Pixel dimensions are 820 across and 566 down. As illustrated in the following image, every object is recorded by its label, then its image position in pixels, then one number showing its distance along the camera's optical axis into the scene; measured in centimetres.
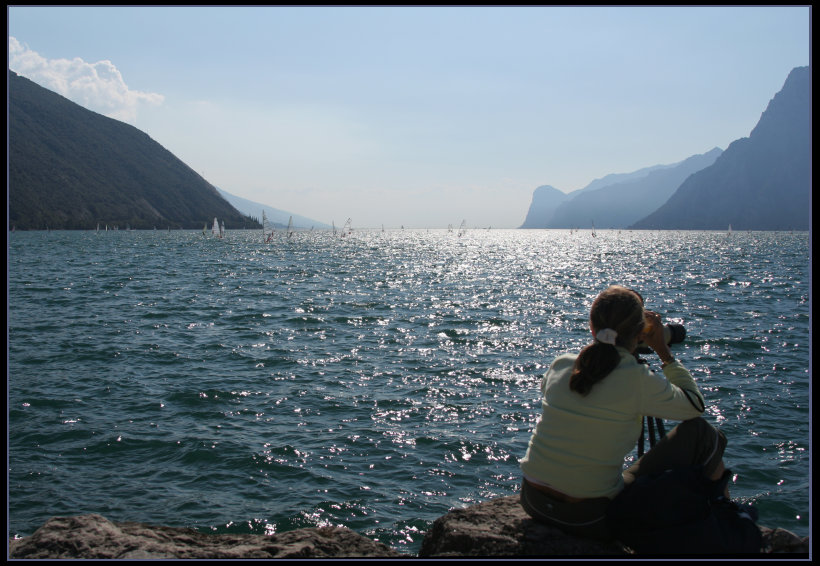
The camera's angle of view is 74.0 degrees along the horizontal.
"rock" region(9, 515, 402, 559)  430
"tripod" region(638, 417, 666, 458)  450
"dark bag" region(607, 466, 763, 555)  346
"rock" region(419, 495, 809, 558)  395
